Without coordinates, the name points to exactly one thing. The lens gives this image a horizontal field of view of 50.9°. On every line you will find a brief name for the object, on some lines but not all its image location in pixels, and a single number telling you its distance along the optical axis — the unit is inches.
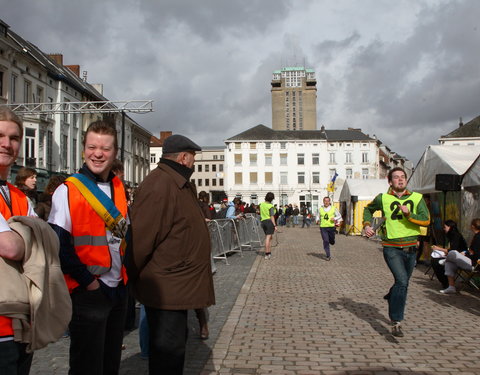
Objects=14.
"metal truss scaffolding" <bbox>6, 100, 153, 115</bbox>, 864.3
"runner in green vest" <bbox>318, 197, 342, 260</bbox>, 596.4
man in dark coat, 123.0
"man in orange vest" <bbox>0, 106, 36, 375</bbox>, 79.2
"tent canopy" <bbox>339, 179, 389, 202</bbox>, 1185.3
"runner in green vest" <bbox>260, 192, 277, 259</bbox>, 598.9
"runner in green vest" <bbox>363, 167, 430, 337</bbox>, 231.3
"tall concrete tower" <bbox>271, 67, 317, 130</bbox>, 5413.4
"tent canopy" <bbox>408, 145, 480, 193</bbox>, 486.0
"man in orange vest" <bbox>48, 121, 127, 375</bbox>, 110.0
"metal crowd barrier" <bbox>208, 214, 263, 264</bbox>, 527.7
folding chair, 355.3
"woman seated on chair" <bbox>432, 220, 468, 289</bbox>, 386.8
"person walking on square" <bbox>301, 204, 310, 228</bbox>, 1706.1
